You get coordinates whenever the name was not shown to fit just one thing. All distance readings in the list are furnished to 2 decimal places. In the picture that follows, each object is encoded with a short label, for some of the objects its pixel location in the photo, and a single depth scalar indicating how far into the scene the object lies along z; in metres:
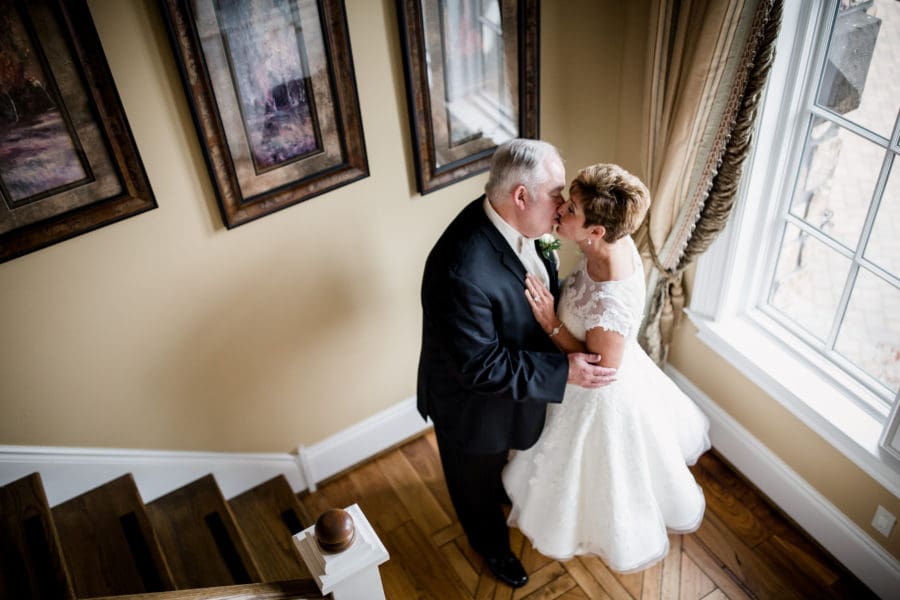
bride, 2.05
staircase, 2.33
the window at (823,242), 2.19
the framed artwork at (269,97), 2.06
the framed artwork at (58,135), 1.86
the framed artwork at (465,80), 2.38
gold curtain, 2.18
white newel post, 1.75
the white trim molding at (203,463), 2.57
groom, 2.09
